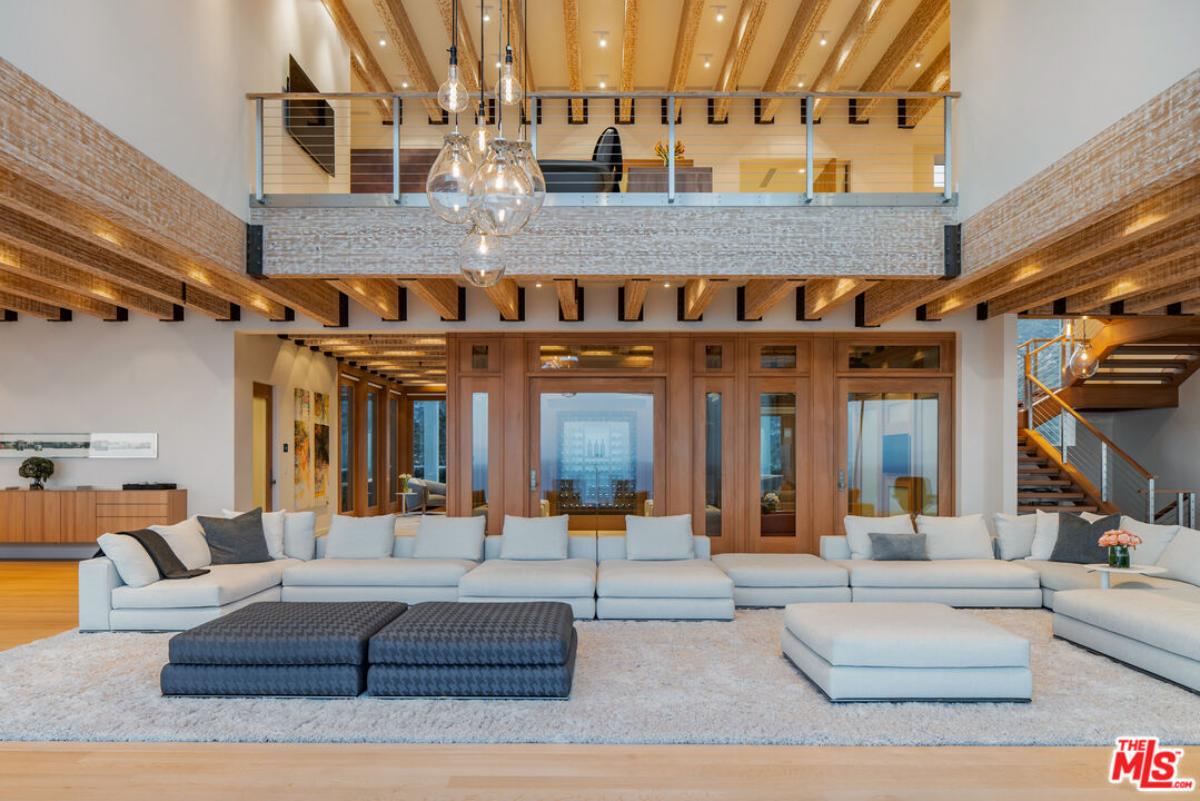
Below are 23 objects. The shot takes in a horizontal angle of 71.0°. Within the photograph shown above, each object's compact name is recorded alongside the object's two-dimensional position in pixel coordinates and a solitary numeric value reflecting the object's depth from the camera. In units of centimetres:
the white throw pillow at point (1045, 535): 754
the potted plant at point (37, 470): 932
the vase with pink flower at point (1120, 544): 618
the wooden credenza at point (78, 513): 914
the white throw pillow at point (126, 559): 616
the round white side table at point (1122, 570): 615
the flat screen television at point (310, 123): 803
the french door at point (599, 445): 968
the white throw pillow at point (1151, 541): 682
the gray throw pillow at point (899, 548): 736
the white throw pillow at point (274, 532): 746
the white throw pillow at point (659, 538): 739
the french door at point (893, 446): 974
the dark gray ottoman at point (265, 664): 458
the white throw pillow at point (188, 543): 671
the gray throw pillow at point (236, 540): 710
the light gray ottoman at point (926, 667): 452
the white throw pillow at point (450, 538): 747
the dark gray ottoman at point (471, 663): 454
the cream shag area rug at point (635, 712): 404
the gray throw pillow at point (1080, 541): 724
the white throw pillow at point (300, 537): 752
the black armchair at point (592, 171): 705
